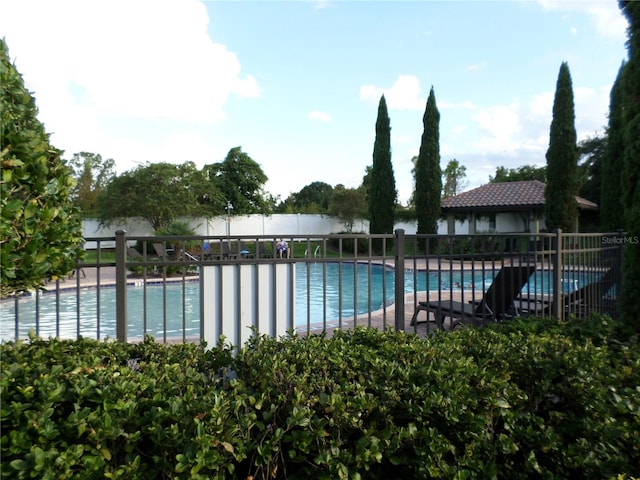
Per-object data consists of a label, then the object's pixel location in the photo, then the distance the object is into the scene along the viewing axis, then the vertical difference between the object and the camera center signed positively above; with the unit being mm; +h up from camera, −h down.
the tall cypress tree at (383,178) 23875 +3606
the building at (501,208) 22438 +1813
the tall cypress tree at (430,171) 23047 +3819
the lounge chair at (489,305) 5621 -908
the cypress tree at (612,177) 16594 +2569
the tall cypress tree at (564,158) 19047 +3727
